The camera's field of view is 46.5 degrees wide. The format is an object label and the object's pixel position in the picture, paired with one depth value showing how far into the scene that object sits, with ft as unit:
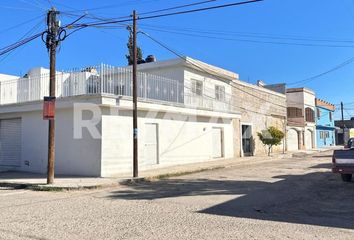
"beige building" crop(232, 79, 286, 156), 102.01
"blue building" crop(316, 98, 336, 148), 180.14
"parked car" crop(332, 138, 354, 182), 48.62
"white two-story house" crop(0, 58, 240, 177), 59.72
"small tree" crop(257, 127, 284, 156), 108.47
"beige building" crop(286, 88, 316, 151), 149.01
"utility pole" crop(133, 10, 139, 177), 57.62
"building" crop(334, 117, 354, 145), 178.13
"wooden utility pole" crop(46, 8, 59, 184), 50.96
